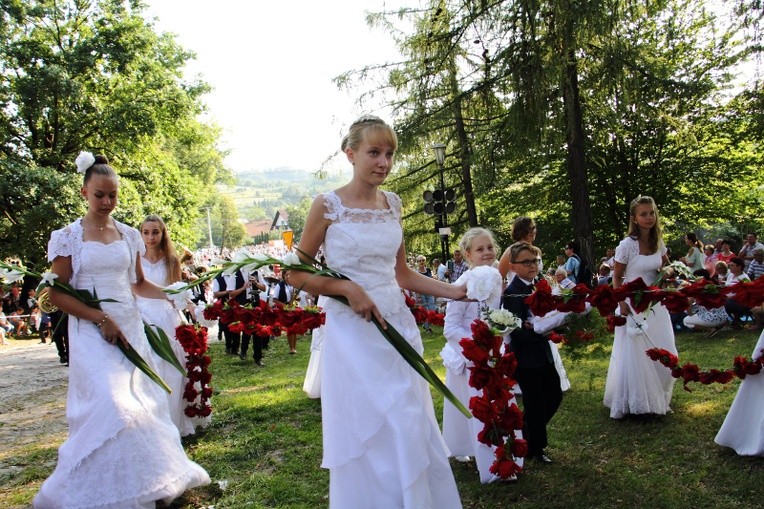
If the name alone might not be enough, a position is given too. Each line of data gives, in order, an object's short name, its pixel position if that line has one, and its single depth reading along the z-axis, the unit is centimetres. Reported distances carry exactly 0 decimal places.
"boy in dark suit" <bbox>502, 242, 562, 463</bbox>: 573
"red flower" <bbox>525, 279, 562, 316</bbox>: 442
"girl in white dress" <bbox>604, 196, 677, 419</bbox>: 682
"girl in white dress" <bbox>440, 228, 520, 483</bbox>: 584
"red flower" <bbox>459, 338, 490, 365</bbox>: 440
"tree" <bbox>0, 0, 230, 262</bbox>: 2719
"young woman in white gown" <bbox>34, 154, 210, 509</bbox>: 468
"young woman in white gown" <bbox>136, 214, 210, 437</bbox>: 742
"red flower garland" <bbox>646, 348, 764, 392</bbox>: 543
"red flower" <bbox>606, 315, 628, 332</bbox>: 498
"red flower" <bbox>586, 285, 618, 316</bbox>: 435
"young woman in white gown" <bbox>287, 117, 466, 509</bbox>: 337
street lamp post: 2012
